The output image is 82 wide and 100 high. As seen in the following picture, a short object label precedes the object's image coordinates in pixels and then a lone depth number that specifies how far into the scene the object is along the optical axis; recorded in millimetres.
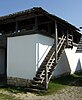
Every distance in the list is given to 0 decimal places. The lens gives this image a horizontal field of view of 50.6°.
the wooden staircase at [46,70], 5421
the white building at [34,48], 5981
